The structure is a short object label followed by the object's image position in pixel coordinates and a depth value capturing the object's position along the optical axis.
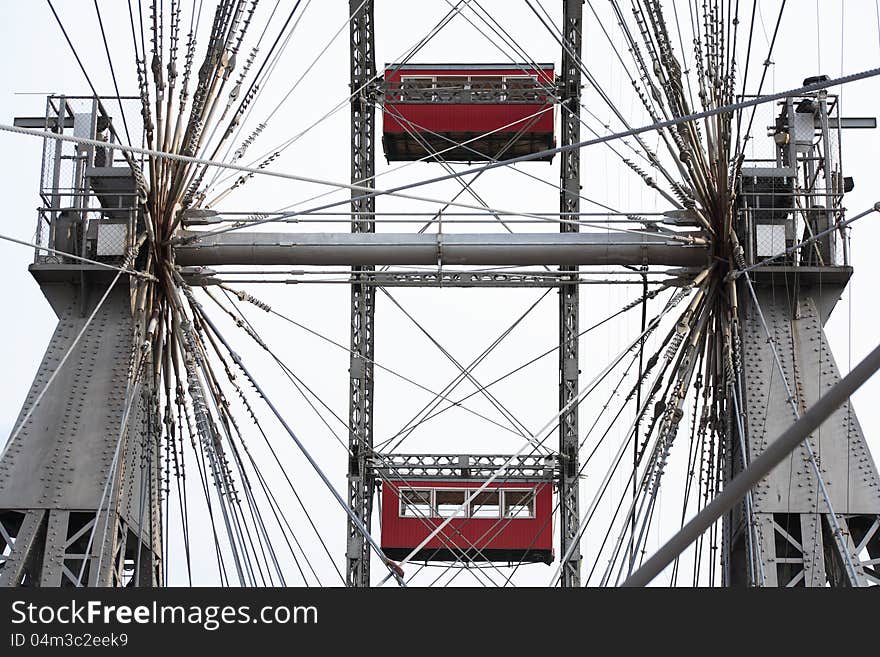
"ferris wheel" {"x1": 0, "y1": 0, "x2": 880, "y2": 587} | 19.34
